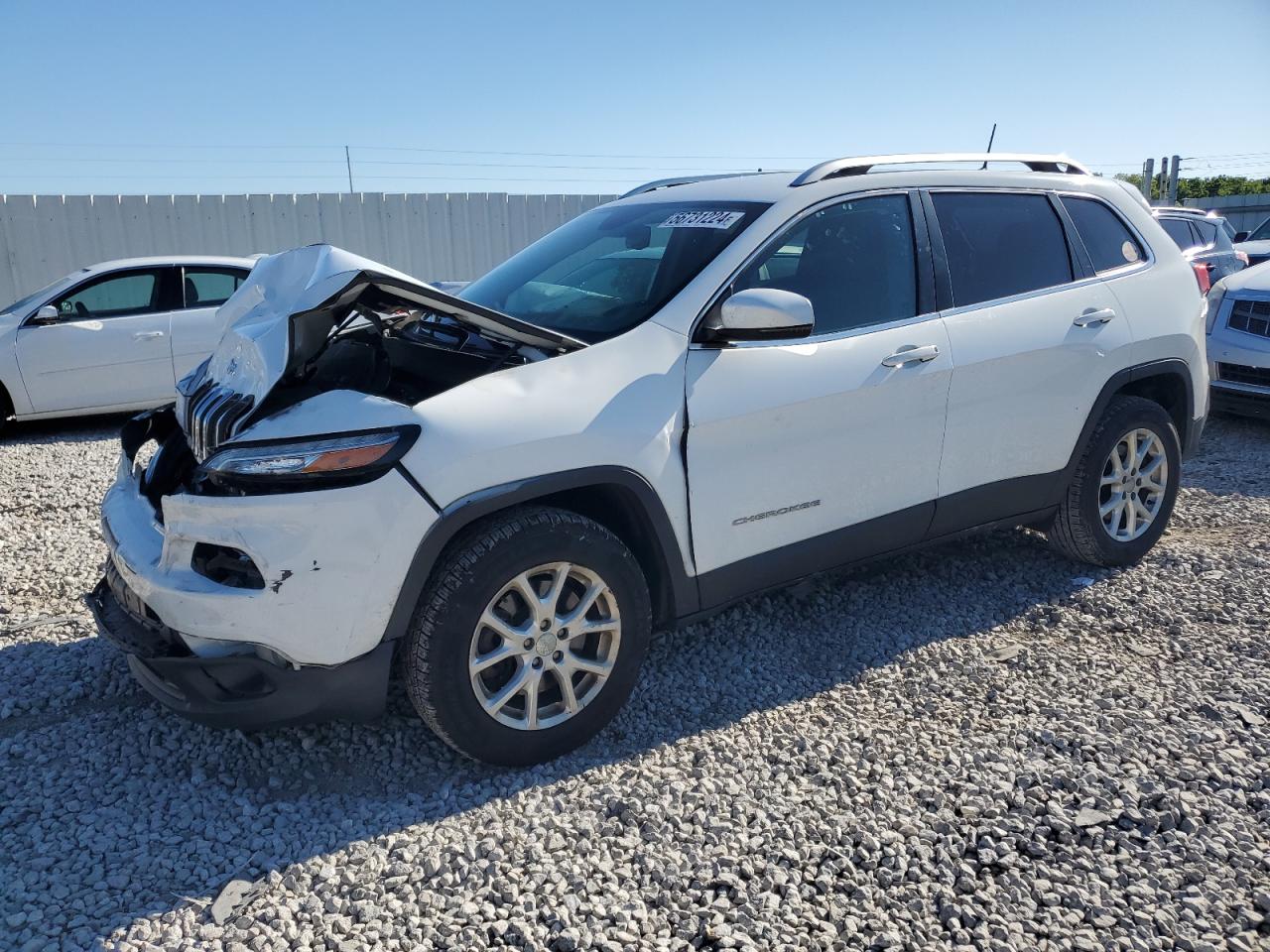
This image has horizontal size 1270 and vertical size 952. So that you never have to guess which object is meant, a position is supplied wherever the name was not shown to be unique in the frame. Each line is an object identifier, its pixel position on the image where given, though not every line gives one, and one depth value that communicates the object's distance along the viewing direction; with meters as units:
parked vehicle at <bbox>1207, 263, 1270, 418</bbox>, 7.56
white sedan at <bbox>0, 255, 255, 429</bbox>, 8.18
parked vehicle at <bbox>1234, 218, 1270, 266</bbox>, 11.05
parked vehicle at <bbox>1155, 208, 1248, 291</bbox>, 9.96
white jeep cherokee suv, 2.71
